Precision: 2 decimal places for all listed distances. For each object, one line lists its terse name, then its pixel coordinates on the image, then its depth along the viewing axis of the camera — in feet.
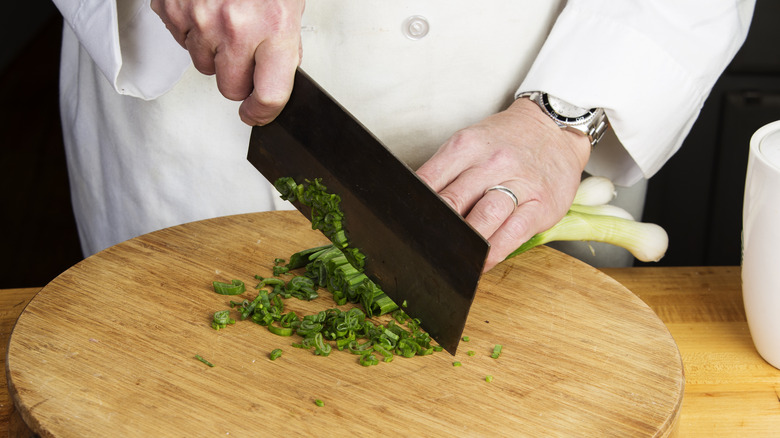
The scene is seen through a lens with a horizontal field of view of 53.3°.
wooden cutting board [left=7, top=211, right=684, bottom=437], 3.24
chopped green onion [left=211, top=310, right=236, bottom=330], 3.76
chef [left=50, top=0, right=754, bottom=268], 4.29
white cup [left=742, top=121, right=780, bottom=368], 3.74
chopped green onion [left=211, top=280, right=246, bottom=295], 4.05
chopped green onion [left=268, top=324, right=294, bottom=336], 3.76
